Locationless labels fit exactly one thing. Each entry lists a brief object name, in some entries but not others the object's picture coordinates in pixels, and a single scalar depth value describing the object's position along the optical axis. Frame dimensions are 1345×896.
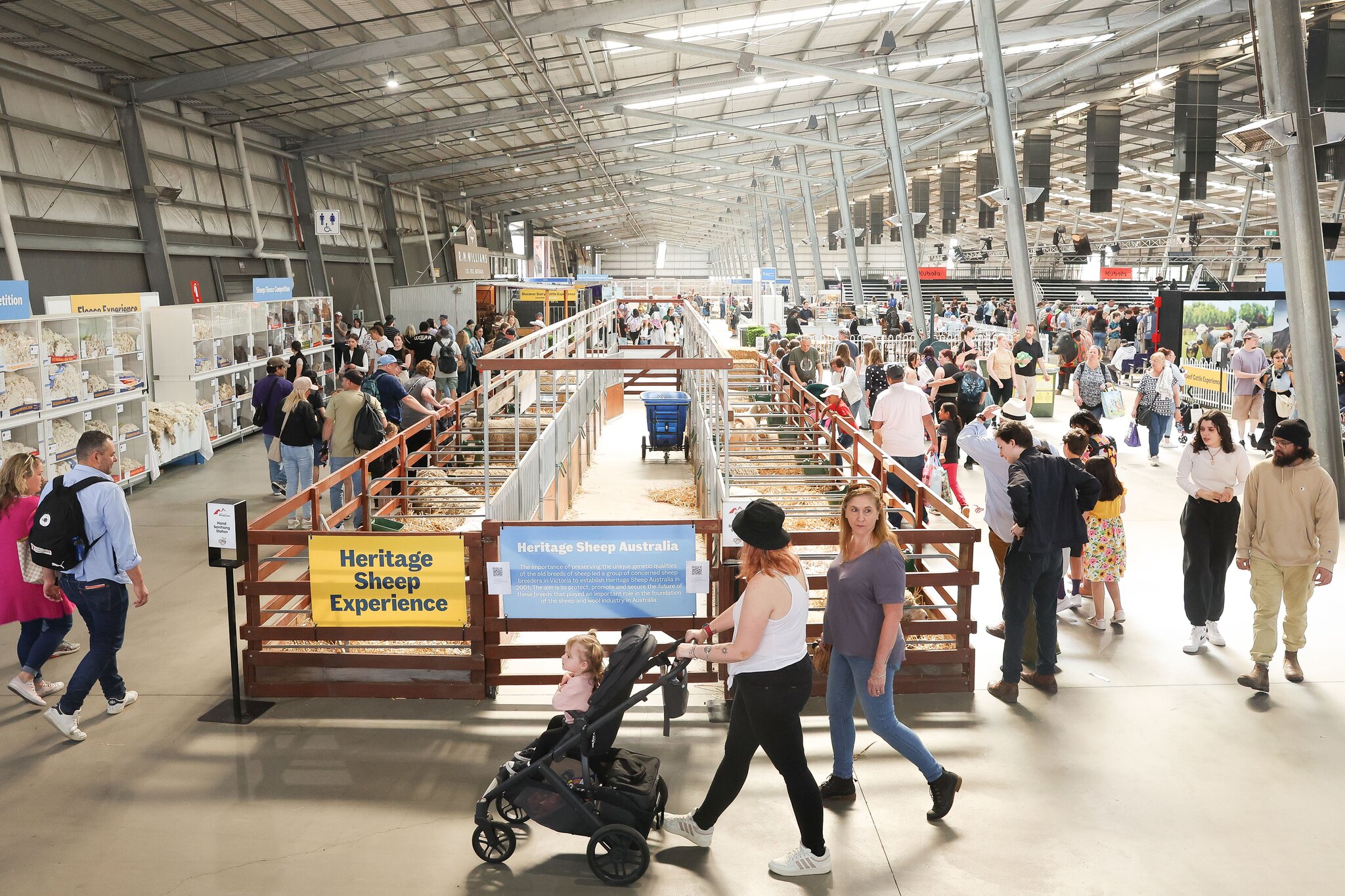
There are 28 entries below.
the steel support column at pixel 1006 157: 15.08
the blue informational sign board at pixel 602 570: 5.68
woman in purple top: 4.14
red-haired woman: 3.79
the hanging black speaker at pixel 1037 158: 23.12
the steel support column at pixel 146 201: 16.31
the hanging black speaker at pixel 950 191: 30.58
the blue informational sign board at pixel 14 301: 9.95
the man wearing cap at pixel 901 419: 9.46
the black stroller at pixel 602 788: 4.04
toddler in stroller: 4.25
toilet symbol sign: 23.20
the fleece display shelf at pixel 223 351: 14.30
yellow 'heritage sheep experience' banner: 5.74
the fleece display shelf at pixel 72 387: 10.39
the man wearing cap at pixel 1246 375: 13.05
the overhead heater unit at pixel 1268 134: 9.60
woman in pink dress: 5.62
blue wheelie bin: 14.45
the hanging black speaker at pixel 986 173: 25.36
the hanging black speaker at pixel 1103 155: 20.22
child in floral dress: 6.88
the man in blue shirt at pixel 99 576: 5.30
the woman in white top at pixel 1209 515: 6.25
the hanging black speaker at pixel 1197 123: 18.31
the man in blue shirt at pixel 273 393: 11.16
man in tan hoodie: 5.64
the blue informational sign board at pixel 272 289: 17.58
